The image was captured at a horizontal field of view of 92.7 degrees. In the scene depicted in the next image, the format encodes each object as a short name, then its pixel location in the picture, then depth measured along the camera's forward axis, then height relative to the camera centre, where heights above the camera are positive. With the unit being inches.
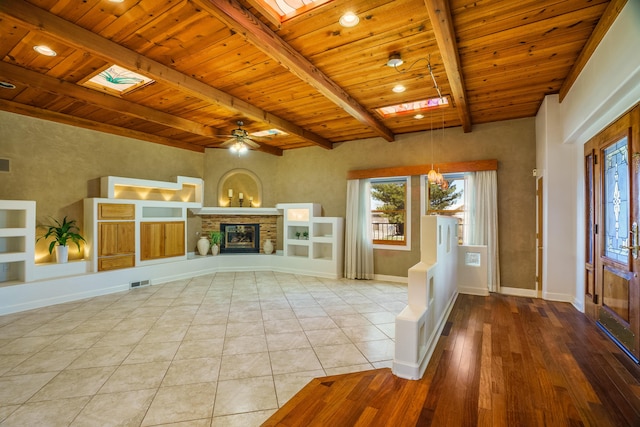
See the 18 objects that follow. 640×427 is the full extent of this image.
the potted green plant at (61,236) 188.9 -11.4
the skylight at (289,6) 98.3 +69.8
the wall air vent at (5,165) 177.8 +30.9
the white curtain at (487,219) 205.3 +0.1
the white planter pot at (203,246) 276.2 -25.0
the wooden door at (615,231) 108.0 -4.9
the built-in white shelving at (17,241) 167.3 -13.7
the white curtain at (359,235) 252.5 -13.5
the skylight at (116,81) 147.3 +70.3
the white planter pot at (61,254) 188.4 -22.4
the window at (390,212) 243.3 +5.7
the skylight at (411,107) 180.5 +69.9
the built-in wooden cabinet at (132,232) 203.5 -10.2
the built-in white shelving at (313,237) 259.9 -16.4
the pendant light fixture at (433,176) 178.5 +25.2
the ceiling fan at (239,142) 197.9 +50.6
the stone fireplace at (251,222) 289.0 -3.5
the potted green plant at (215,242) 279.6 -21.8
